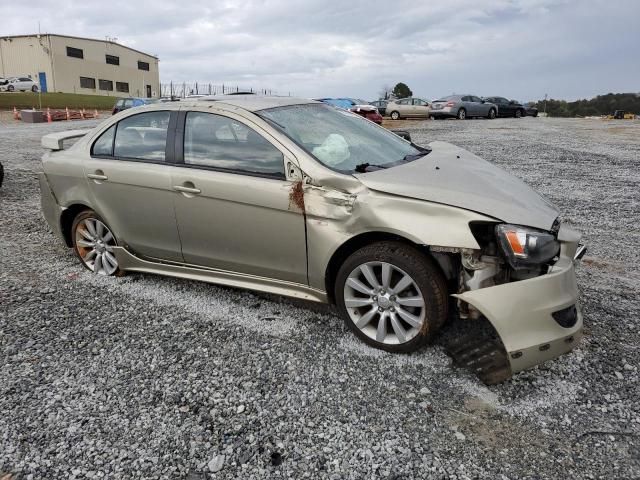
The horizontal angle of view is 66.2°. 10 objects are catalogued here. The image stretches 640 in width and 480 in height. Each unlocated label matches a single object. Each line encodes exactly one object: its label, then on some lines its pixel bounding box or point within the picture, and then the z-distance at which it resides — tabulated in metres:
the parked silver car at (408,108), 27.95
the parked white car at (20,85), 45.99
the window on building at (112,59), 63.84
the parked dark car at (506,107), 30.65
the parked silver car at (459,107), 27.58
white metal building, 56.09
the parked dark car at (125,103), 22.10
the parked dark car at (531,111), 33.84
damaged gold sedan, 2.81
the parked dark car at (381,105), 31.53
